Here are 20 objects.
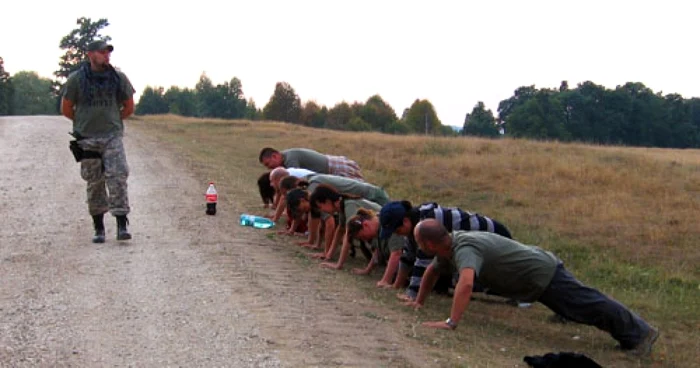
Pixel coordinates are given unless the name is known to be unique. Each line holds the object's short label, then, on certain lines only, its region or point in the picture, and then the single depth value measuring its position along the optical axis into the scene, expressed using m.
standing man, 7.96
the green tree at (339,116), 72.75
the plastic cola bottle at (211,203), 10.71
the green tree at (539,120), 58.84
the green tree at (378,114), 77.62
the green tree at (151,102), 106.88
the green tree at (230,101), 100.44
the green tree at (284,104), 71.25
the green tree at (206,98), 99.02
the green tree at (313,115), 72.25
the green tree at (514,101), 73.75
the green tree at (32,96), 101.69
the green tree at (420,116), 74.17
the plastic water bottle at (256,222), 10.44
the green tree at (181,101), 101.72
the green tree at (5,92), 75.94
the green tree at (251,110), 87.77
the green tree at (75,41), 77.62
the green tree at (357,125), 69.31
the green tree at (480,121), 76.69
